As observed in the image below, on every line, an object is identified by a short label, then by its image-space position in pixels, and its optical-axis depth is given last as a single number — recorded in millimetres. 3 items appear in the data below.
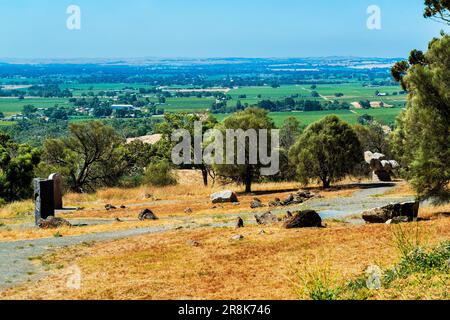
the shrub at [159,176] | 46719
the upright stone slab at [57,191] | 33438
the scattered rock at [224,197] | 33031
